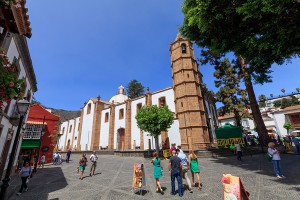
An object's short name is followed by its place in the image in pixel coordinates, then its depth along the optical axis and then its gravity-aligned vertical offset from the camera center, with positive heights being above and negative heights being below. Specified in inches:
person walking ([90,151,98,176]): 461.4 -15.6
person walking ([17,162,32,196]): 321.9 -37.5
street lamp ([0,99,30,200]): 189.3 +17.9
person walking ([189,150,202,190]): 286.3 -22.4
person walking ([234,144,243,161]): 538.0 -13.0
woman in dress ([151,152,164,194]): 277.2 -31.3
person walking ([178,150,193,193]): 283.5 -21.8
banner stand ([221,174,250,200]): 159.9 -38.8
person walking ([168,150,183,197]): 254.3 -28.1
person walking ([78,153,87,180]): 426.3 -26.7
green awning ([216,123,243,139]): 826.2 +86.6
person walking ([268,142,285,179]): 313.6 -24.7
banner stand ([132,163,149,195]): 282.5 -48.2
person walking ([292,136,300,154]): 612.5 +12.3
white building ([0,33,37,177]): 336.9 +181.4
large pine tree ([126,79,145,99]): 2182.6 +822.5
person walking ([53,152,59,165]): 793.2 -19.8
